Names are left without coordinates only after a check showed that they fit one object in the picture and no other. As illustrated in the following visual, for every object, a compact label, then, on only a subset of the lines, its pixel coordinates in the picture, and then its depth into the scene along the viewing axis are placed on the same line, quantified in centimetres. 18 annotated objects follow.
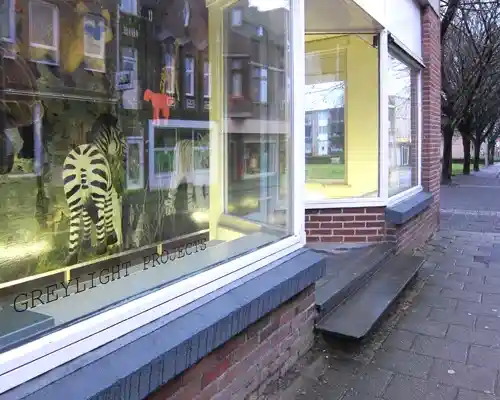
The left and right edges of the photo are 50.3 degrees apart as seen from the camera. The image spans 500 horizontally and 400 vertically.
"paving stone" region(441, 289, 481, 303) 486
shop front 199
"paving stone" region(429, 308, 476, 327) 421
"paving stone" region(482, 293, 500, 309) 473
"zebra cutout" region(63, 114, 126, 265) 331
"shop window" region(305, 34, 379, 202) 620
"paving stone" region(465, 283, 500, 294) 511
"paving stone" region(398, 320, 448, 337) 396
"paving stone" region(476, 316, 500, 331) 411
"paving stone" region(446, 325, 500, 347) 380
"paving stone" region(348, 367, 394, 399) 302
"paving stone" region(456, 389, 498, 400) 296
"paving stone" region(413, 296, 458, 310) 461
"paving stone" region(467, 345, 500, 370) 341
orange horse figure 393
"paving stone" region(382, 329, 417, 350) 368
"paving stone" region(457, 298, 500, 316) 445
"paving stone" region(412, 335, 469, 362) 353
